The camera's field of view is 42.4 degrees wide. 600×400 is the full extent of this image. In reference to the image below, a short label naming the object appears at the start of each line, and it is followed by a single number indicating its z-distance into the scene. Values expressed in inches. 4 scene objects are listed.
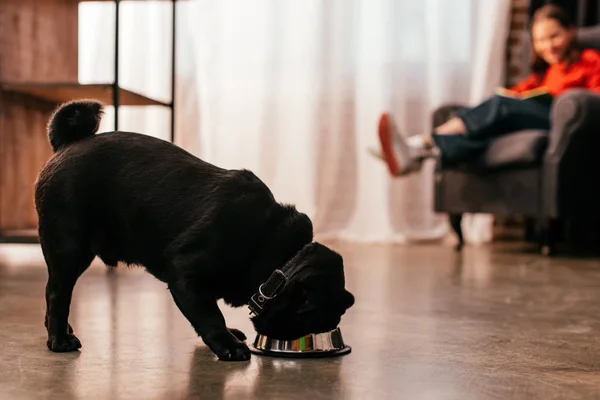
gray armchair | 117.3
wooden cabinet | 105.9
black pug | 43.8
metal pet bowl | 46.0
